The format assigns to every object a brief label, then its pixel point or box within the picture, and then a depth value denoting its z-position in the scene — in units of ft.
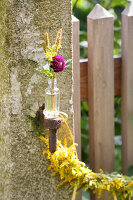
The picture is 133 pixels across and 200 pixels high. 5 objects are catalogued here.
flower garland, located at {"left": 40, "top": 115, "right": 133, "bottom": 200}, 7.03
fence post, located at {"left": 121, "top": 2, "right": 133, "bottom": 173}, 7.80
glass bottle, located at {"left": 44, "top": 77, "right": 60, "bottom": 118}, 6.68
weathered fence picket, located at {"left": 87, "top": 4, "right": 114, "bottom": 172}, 7.67
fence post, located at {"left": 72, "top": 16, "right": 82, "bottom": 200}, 7.50
